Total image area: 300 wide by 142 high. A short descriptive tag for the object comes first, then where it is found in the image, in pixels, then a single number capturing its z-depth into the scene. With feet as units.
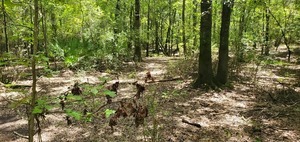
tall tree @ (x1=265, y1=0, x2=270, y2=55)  49.35
